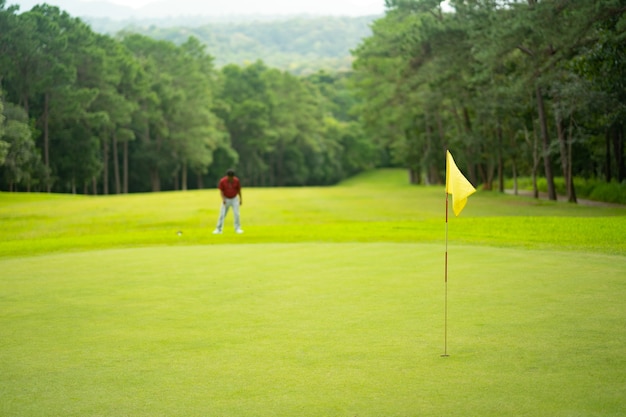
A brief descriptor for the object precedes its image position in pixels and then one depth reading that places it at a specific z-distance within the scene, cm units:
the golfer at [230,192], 2231
